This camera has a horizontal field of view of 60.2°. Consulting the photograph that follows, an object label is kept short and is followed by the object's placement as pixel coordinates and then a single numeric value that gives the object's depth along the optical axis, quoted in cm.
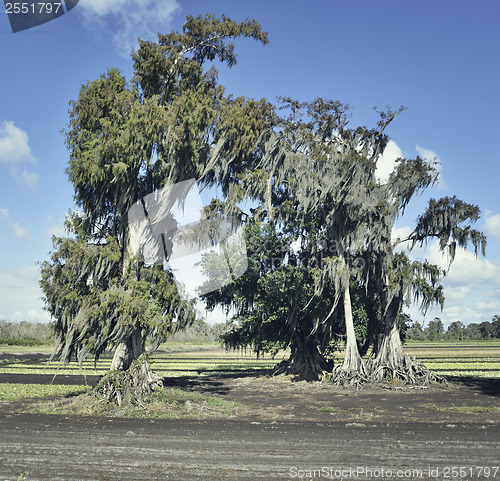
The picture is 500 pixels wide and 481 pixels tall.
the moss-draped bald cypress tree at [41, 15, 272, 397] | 1664
